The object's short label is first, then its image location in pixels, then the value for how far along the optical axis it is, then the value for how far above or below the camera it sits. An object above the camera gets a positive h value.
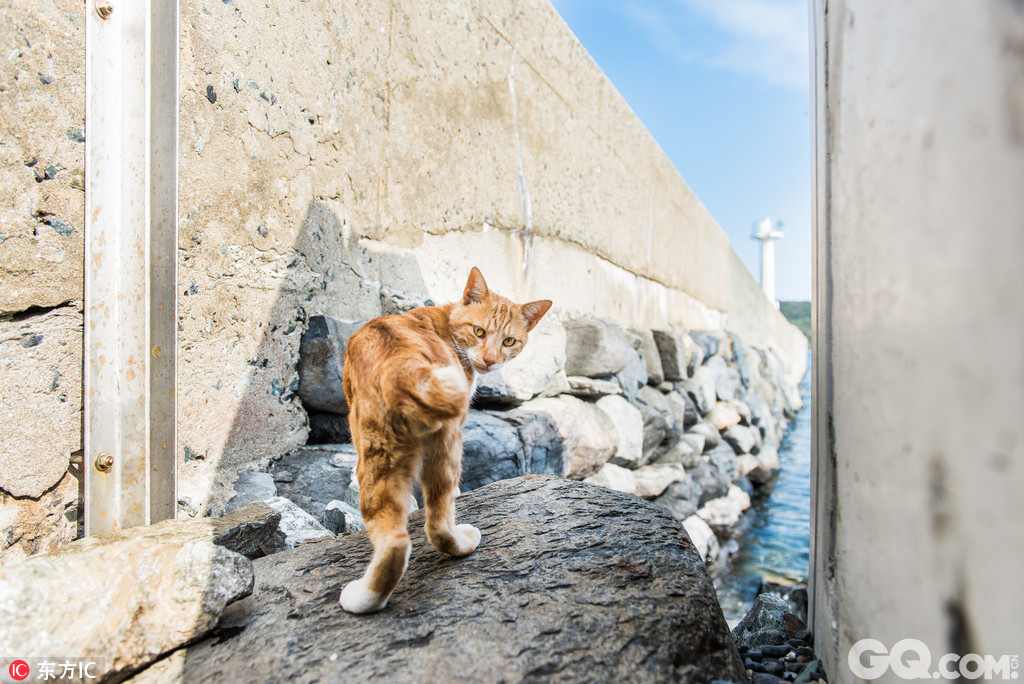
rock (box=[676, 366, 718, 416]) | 4.61 -0.43
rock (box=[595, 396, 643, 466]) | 2.92 -0.49
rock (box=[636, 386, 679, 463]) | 3.37 -0.54
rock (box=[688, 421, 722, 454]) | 4.39 -0.77
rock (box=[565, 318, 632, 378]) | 2.93 -0.07
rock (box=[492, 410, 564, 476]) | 2.00 -0.39
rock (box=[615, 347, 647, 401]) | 3.27 -0.23
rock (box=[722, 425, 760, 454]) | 5.02 -0.93
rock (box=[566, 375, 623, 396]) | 2.81 -0.25
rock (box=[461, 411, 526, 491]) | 1.75 -0.37
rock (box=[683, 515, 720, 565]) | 3.21 -1.18
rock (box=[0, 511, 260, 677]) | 0.81 -0.41
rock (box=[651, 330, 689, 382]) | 4.26 -0.13
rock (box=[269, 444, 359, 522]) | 1.50 -0.38
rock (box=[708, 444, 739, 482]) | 4.22 -0.95
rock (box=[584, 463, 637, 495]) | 2.70 -0.70
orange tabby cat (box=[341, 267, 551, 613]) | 0.86 -0.17
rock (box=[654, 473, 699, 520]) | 3.26 -0.96
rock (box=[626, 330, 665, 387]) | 3.88 -0.12
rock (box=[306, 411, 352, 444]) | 1.63 -0.27
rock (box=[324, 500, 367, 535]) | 1.44 -0.47
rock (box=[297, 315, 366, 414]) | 1.56 -0.08
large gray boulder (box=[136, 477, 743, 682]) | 0.80 -0.46
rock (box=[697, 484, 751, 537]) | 3.74 -1.20
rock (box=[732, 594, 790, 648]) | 1.16 -0.67
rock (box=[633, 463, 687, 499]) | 3.11 -0.81
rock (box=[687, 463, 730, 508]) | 3.80 -1.01
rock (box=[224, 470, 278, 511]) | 1.39 -0.39
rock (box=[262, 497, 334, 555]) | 1.33 -0.47
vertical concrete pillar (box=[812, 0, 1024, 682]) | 0.55 +0.02
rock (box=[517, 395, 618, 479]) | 2.35 -0.44
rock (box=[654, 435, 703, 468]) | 3.66 -0.78
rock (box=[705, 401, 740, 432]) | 4.96 -0.72
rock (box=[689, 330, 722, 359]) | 5.35 -0.04
